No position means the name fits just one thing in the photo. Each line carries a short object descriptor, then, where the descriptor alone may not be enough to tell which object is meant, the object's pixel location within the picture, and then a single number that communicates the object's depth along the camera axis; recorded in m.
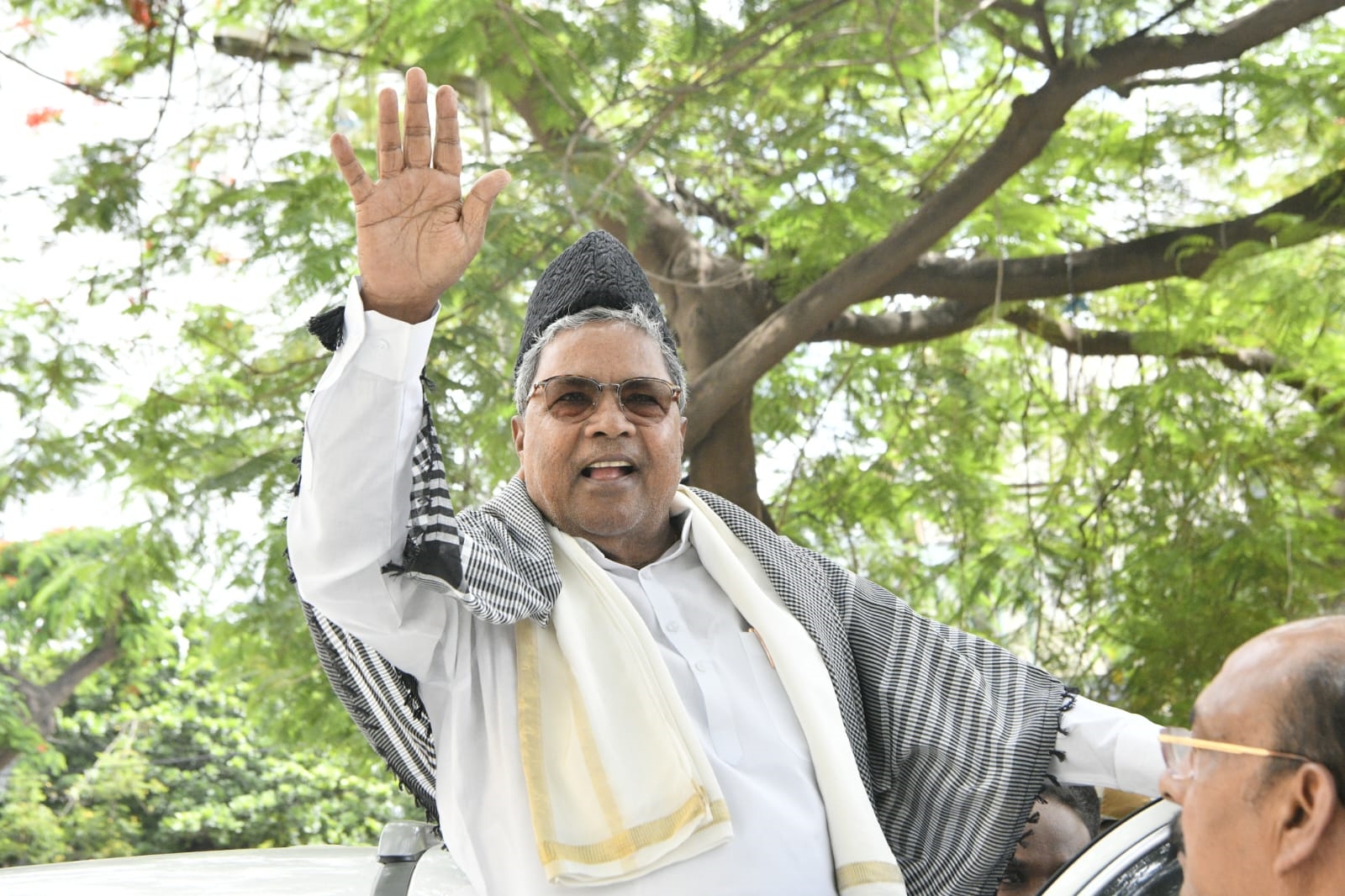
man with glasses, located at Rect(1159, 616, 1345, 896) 1.53
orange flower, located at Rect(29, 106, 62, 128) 6.16
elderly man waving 2.23
